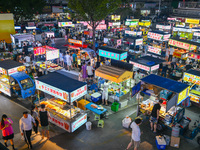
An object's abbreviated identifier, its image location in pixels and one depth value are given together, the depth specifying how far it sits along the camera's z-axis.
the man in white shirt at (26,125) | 7.60
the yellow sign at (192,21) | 35.09
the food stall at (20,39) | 22.80
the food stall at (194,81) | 12.05
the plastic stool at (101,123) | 9.86
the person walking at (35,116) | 8.73
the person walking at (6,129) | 7.53
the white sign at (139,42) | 22.62
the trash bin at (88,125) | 9.62
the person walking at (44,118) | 8.31
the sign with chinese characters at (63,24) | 33.31
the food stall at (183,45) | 19.20
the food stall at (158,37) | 22.44
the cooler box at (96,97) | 12.05
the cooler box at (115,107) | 11.34
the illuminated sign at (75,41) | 20.58
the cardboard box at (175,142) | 8.52
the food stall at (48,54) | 16.09
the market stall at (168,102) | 9.23
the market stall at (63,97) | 8.69
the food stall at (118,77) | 11.82
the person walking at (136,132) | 7.25
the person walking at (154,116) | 9.27
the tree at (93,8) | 22.83
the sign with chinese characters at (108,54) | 16.88
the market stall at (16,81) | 12.31
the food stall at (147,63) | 13.27
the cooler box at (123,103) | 11.90
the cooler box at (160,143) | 8.31
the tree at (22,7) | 30.34
